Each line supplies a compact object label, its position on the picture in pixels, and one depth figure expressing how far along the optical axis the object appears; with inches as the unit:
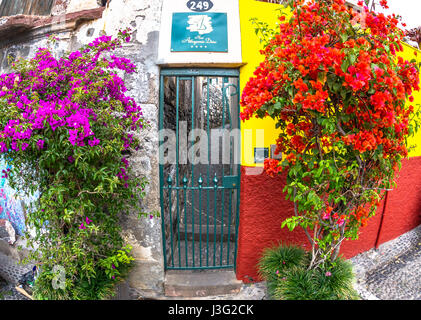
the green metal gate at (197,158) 118.5
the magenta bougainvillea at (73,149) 82.0
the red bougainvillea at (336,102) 75.1
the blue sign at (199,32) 113.9
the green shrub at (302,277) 97.6
